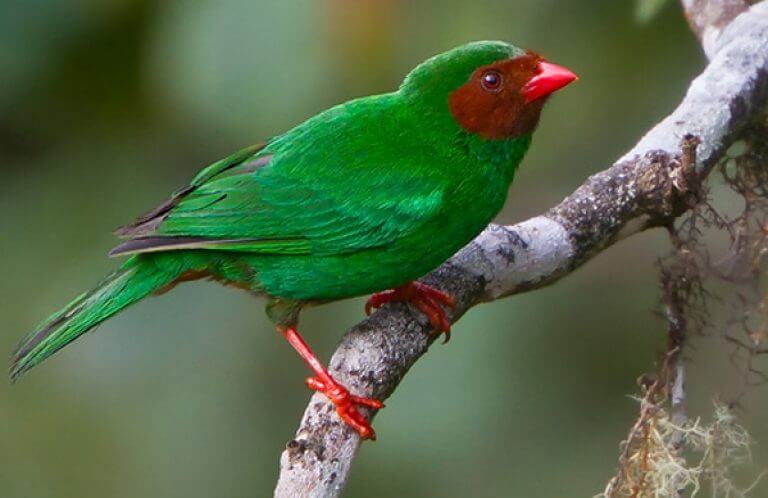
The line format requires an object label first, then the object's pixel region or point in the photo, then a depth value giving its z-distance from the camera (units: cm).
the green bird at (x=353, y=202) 722
